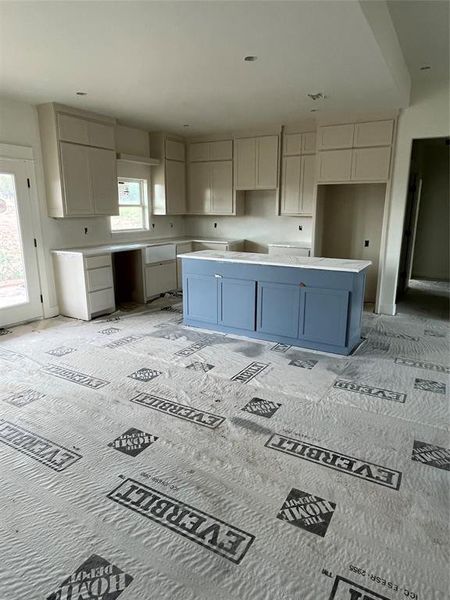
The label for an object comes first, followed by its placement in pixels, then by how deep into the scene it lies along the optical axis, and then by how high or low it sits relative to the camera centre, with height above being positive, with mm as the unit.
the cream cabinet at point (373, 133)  5199 +1043
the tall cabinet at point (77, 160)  4906 +667
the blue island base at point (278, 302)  3949 -980
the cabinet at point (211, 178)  6902 +594
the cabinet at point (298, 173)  6086 +607
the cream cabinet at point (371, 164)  5277 +652
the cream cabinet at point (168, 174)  6742 +648
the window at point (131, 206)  6461 +90
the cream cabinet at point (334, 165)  5527 +655
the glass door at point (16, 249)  4719 -463
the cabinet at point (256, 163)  6375 +808
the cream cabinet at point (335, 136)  5453 +1051
